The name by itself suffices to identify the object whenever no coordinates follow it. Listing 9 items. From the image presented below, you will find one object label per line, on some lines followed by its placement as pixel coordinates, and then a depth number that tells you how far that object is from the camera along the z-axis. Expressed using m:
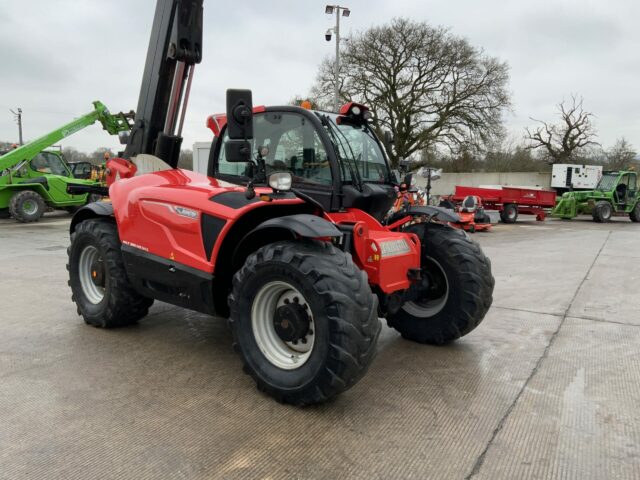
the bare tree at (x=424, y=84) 27.94
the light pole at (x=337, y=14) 22.06
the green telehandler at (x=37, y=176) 14.13
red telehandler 2.95
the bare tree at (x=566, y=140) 39.91
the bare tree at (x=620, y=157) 41.76
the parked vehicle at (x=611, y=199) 21.39
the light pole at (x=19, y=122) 44.88
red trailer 19.41
